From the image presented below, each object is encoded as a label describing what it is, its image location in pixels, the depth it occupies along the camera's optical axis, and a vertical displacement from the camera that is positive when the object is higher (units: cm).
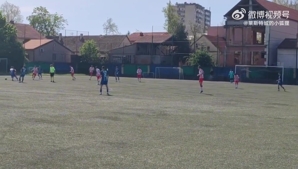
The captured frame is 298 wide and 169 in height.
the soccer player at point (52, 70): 4588 -53
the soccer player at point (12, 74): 4722 -96
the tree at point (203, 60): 6919 +76
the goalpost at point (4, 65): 7075 -18
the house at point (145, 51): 8188 +235
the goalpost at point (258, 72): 6203 -79
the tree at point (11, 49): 7144 +213
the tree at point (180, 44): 7950 +344
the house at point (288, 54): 6625 +163
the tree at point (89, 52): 7989 +197
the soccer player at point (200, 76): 3576 -74
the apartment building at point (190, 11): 18400 +2011
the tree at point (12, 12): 12050 +1250
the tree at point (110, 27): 14325 +1077
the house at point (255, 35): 6894 +433
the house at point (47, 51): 8300 +216
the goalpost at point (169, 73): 6969 -105
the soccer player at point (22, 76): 4362 -105
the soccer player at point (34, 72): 5112 -81
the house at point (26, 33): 9204 +590
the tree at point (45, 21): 11962 +1025
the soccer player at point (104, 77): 3034 -75
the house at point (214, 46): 7550 +316
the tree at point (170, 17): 9928 +989
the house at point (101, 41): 9275 +439
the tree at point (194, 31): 8094 +692
